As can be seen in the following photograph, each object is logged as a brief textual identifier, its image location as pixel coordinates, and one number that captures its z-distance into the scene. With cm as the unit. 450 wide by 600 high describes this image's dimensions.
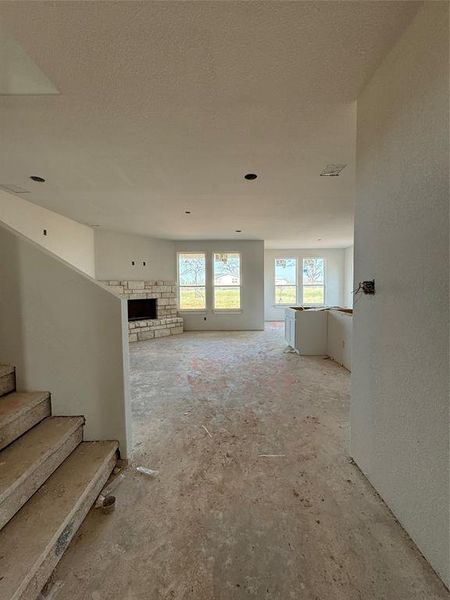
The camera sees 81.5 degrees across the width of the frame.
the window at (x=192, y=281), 777
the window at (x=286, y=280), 957
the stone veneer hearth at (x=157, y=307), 652
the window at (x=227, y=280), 773
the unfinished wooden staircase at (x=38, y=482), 107
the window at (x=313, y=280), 955
